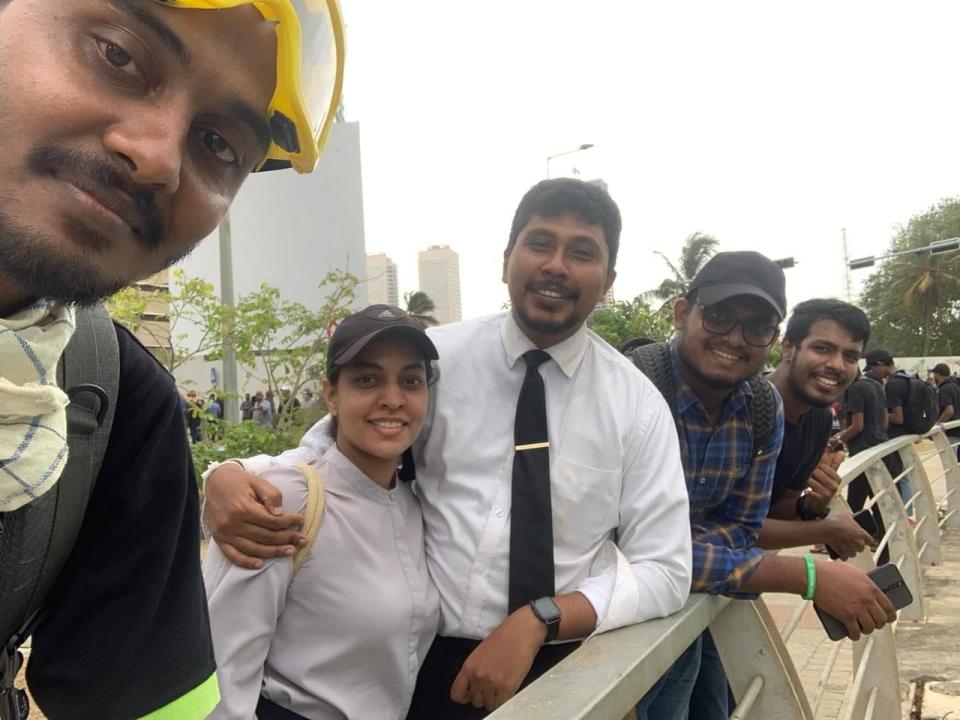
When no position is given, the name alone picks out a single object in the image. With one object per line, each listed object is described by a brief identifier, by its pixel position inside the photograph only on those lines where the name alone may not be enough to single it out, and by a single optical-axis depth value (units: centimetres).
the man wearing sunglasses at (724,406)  223
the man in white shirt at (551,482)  166
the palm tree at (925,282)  3384
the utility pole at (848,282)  4675
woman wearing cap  162
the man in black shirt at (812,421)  277
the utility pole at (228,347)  853
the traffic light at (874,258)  1889
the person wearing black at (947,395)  1123
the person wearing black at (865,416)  689
